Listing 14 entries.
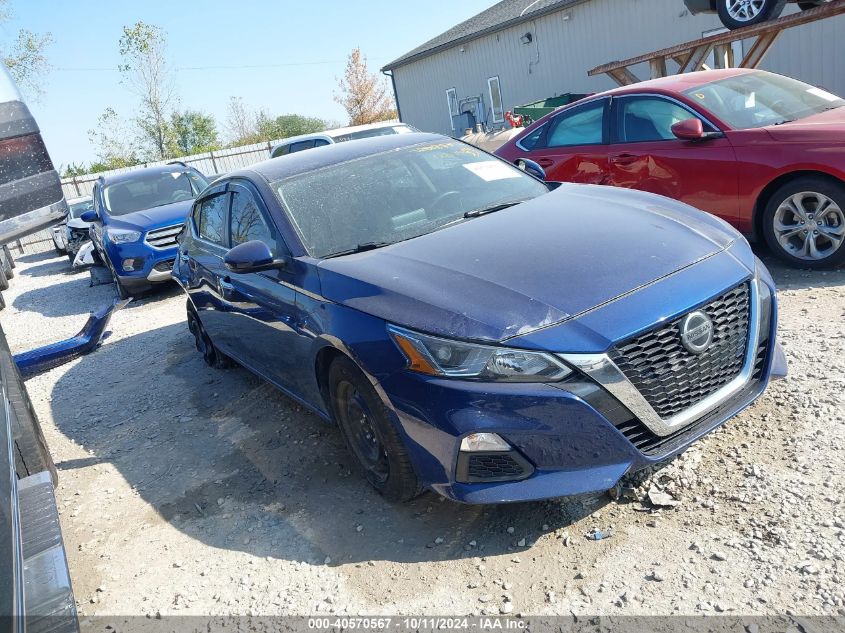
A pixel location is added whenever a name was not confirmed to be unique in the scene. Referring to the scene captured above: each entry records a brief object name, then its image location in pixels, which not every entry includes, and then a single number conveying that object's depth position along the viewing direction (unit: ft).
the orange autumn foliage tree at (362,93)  150.61
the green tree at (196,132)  158.20
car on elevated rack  27.43
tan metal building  40.04
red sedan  16.37
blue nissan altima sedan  8.32
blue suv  30.30
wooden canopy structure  25.61
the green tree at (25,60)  100.63
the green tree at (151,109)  111.14
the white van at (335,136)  42.42
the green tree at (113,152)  124.36
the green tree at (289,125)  168.29
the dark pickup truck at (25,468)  5.56
